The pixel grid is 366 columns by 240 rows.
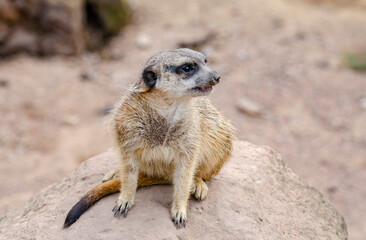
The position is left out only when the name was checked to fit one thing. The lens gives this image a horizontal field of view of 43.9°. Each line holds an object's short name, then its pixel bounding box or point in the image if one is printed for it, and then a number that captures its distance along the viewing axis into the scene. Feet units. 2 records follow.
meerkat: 8.62
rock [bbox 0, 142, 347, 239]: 8.80
